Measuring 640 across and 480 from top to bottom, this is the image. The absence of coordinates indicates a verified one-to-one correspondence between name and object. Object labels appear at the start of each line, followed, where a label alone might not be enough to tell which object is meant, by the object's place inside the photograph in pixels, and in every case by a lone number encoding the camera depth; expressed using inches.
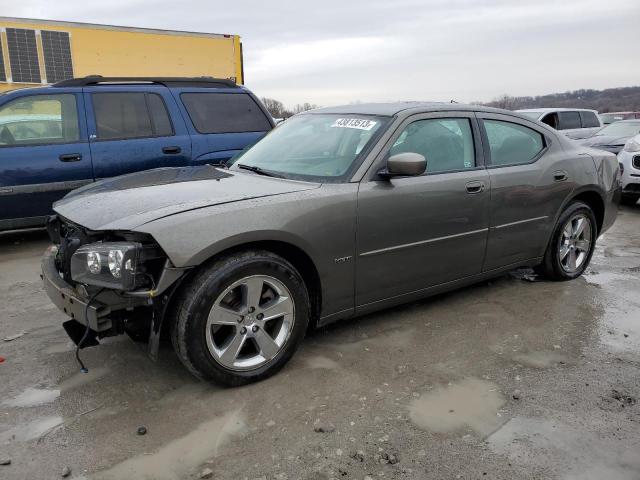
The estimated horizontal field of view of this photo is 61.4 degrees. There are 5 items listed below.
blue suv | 223.8
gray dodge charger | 108.7
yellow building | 375.2
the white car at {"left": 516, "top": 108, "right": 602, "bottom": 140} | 551.1
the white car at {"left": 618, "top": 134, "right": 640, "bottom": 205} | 337.1
